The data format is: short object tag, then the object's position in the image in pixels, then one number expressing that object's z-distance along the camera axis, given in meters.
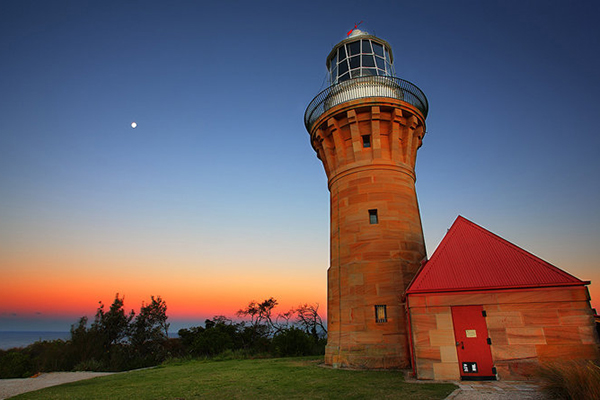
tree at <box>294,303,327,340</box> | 29.44
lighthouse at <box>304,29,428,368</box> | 13.38
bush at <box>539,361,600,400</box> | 5.87
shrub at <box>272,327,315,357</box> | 20.98
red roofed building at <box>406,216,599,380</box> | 9.44
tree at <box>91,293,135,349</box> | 26.44
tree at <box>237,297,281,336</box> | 32.38
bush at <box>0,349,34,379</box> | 15.88
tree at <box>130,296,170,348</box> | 28.20
